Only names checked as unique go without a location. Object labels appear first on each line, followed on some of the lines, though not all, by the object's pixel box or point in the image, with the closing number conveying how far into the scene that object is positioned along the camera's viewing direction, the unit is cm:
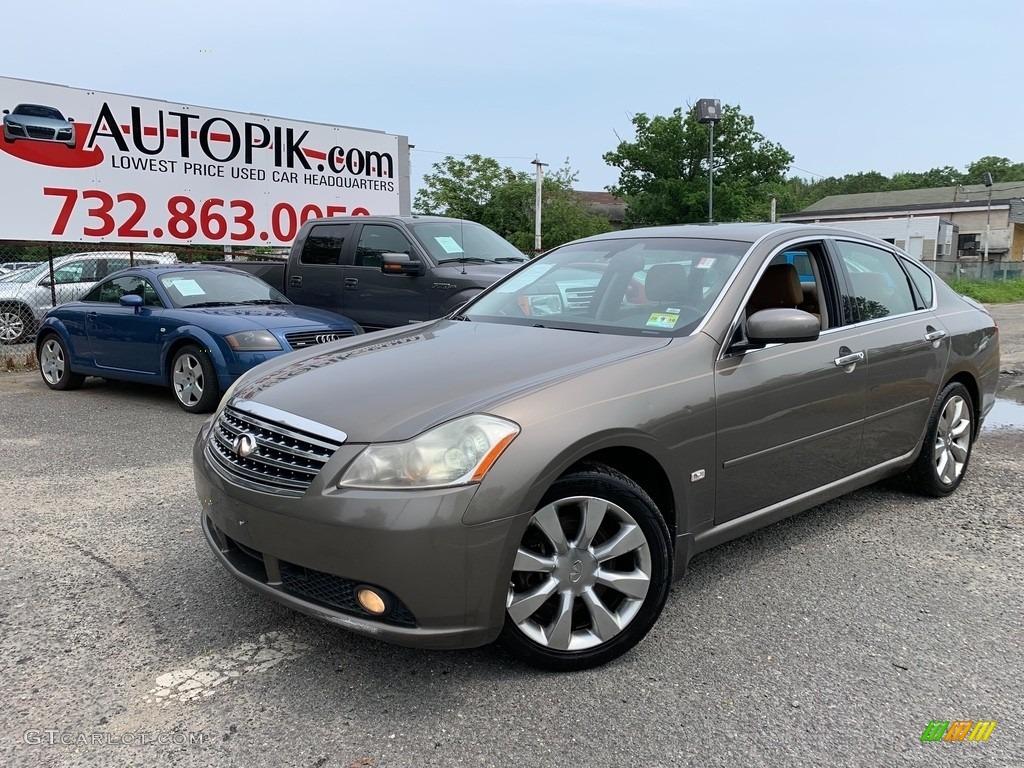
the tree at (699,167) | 4366
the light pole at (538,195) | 3612
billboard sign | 1252
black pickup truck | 879
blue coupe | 755
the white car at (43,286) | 1392
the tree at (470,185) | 4812
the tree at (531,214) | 4522
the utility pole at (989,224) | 4783
